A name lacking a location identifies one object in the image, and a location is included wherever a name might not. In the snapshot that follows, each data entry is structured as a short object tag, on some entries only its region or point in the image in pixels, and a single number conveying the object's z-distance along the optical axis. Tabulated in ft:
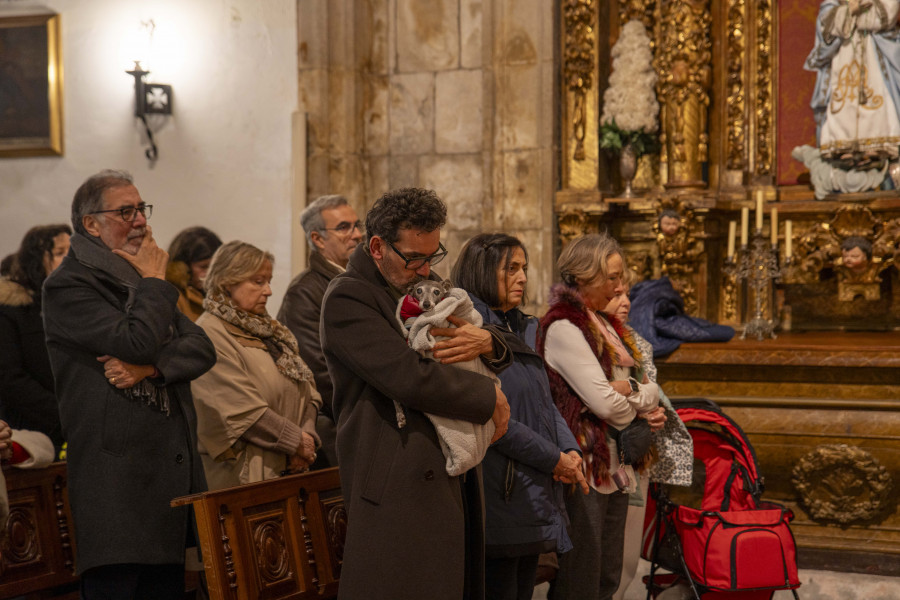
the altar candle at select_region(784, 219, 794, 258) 20.16
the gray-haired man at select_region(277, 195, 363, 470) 14.07
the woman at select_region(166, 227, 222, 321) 16.67
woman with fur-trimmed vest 12.64
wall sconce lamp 24.11
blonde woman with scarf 12.32
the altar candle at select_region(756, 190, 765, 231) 19.17
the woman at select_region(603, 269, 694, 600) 13.93
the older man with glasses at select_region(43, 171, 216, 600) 10.63
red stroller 13.61
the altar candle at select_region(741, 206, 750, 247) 19.54
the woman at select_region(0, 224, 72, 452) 14.01
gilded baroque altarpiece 20.66
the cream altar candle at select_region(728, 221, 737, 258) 19.76
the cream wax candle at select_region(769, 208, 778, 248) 20.22
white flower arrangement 21.56
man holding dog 9.06
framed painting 25.29
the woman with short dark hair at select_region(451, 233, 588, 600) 11.02
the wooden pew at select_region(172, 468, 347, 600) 10.44
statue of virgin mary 20.15
